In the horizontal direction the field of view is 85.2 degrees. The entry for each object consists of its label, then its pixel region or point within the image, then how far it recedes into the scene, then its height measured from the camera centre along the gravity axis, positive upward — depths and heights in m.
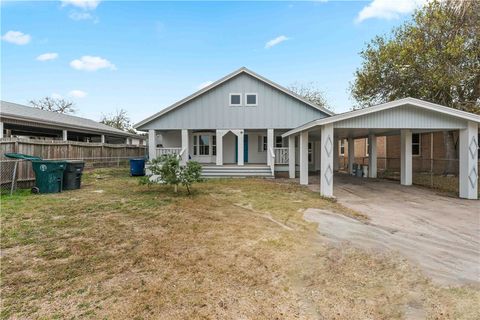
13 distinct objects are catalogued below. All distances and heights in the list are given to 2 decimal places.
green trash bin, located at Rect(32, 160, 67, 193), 8.92 -0.58
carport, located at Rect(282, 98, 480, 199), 8.70 +1.01
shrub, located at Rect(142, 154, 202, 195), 8.41 -0.46
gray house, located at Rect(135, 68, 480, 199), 14.70 +1.69
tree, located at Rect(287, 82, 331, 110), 35.84 +8.71
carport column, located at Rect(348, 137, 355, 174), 17.40 +0.06
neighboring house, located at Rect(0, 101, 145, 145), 14.73 +2.22
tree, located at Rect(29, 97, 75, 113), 39.49 +8.45
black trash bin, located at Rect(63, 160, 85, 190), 9.77 -0.63
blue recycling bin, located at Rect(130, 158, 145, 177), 14.96 -0.55
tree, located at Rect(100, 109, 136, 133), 46.03 +6.71
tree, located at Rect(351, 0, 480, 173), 13.61 +5.17
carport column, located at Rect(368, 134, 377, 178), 15.44 -0.45
